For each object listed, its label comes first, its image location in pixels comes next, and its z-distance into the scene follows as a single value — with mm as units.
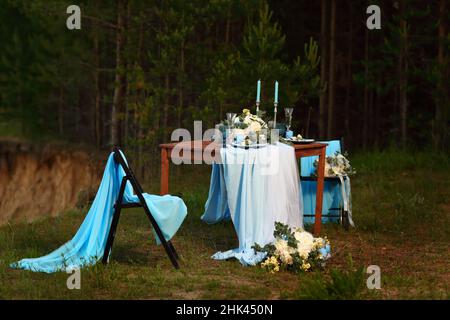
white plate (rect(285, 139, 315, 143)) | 7605
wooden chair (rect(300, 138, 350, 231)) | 8258
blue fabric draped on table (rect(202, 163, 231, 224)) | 8102
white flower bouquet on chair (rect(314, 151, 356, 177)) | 8336
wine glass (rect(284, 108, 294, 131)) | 7489
